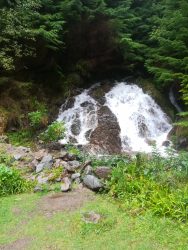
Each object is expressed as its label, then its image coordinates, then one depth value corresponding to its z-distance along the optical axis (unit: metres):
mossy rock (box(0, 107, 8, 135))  8.13
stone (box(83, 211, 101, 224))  4.03
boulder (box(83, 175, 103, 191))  4.90
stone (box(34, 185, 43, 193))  5.01
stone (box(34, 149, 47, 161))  5.91
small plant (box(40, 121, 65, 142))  7.42
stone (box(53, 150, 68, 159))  5.94
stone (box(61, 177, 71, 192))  4.99
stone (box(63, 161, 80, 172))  5.51
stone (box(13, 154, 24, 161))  5.98
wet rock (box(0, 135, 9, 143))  7.37
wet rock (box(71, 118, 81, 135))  8.96
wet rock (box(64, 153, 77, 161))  5.97
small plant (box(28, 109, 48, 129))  8.26
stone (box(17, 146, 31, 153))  6.51
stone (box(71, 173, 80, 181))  5.30
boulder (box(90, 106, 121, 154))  8.37
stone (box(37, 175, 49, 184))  5.21
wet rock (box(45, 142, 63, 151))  7.11
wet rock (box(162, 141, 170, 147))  8.67
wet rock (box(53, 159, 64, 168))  5.60
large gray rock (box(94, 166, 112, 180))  5.06
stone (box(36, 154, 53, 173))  5.56
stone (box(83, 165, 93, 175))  5.22
